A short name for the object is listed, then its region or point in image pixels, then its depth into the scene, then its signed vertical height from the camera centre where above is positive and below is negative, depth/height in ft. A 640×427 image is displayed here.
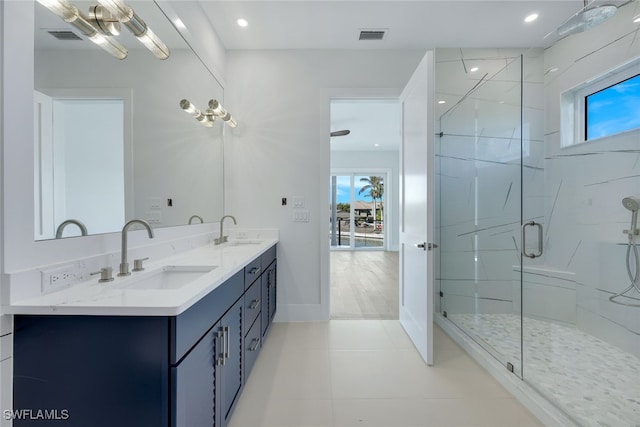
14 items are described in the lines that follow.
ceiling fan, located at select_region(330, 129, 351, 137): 15.80 +4.72
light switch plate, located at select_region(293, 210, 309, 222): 9.23 -0.18
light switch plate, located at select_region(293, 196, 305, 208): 9.22 +0.31
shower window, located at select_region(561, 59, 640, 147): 6.66 +2.98
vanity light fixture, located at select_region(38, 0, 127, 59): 3.45 +2.63
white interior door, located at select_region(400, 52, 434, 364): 6.50 +0.03
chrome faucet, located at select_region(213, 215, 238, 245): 7.89 -0.87
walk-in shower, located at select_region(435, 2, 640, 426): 6.18 -0.47
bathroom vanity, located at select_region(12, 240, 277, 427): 2.81 -1.61
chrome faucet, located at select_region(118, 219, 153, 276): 4.08 -0.66
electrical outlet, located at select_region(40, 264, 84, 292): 3.28 -0.87
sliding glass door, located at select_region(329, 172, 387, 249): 24.88 +0.18
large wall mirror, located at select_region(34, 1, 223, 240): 3.48 +1.37
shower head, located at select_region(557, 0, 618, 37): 6.22 +4.68
